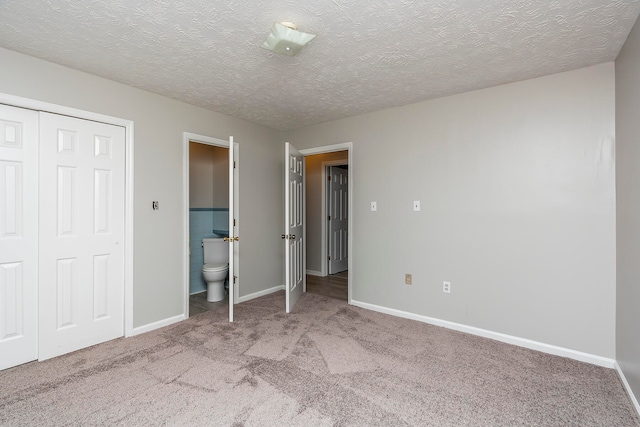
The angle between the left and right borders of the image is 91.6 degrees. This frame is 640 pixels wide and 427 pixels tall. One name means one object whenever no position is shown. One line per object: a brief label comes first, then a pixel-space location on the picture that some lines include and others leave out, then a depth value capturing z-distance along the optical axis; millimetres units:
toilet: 3986
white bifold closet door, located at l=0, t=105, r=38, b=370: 2298
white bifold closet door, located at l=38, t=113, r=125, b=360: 2486
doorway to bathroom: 4516
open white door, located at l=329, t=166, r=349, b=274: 5750
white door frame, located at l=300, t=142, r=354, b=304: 3857
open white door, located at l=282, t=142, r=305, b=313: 3533
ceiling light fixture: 1896
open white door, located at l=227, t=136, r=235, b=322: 3199
